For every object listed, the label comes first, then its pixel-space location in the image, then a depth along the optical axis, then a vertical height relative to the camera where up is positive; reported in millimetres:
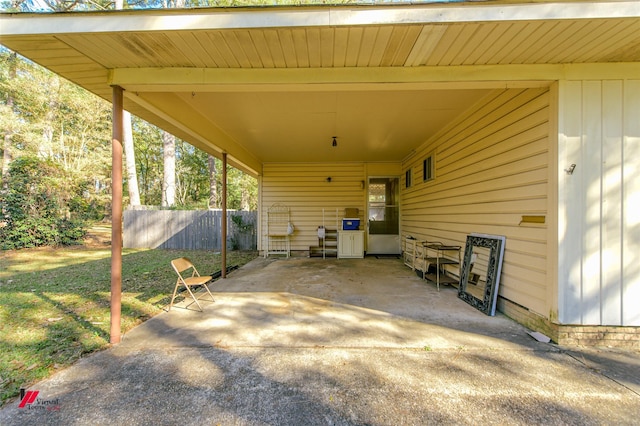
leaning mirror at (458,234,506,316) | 3174 -796
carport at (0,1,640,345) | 2031 +1413
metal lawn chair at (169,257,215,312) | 3271 -763
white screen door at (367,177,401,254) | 7676 -93
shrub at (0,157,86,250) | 7629 +107
